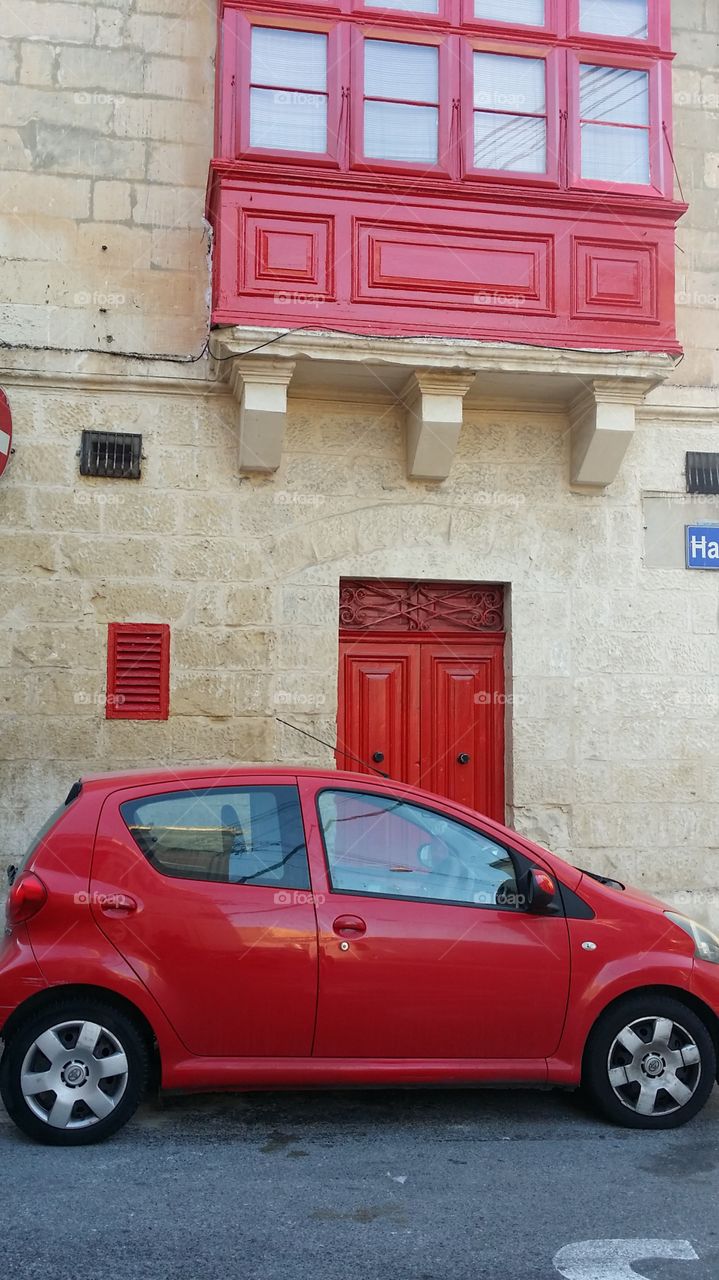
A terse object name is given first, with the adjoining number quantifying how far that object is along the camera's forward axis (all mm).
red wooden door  8820
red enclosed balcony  8094
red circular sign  8039
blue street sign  9062
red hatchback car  4531
